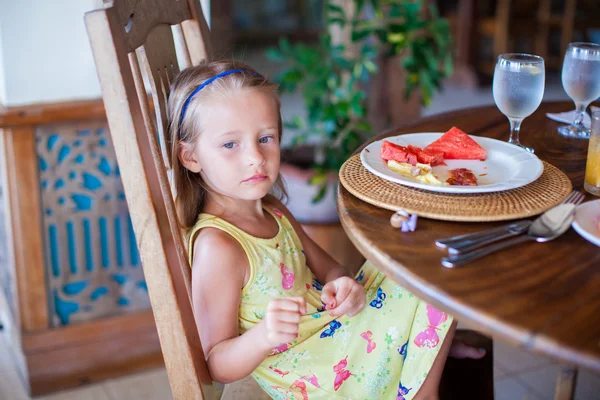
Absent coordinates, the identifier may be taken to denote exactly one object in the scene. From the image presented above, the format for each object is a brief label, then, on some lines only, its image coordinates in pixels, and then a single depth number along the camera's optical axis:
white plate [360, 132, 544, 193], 0.97
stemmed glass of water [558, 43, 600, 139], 1.27
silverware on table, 0.81
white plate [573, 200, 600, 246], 0.86
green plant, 2.33
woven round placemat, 0.92
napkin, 1.42
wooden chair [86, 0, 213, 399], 0.91
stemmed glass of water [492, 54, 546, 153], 1.19
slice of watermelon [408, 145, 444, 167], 1.10
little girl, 1.06
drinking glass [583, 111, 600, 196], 1.04
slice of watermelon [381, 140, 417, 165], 1.08
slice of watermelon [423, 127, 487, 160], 1.15
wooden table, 0.67
